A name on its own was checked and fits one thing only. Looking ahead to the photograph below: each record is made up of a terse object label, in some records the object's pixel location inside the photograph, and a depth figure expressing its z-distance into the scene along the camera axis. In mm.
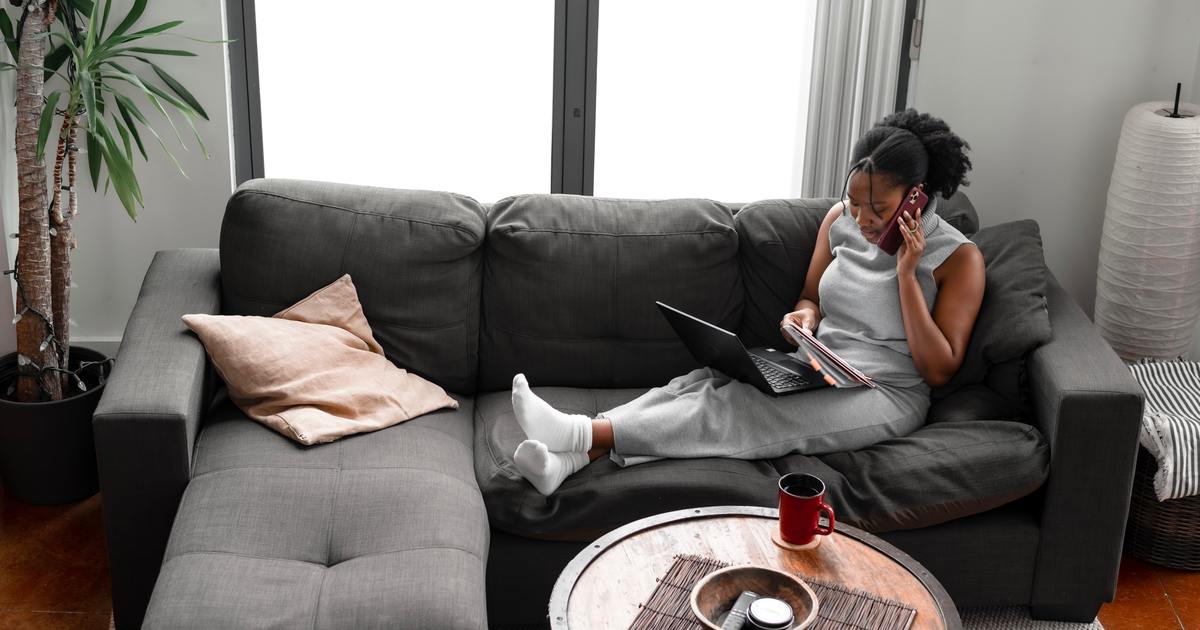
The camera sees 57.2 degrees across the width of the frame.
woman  2320
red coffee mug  1763
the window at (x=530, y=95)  3293
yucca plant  2604
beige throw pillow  2352
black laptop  2287
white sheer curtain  3168
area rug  2420
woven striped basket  2620
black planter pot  2727
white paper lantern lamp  2934
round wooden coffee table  1653
